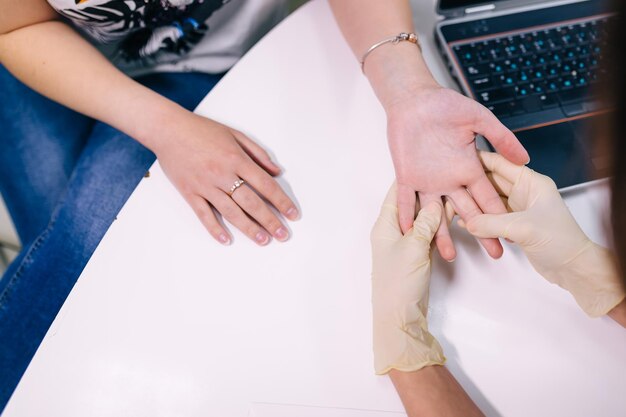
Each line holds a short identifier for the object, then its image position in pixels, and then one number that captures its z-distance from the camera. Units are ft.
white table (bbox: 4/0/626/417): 1.56
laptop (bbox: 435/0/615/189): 1.91
